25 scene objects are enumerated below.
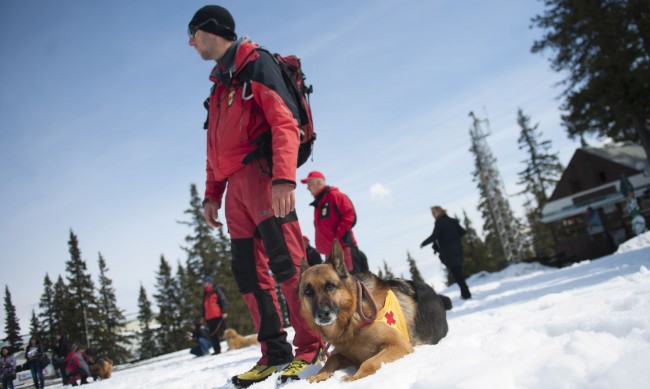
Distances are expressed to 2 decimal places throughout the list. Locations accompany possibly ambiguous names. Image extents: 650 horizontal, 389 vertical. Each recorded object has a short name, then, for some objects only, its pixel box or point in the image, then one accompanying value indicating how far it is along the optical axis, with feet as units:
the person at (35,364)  45.88
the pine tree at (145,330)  148.97
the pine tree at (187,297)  130.72
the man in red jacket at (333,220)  24.14
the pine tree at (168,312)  142.26
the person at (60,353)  54.60
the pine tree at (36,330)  54.75
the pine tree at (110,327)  119.75
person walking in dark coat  33.91
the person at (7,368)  43.97
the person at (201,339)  46.06
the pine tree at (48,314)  64.58
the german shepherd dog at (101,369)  49.55
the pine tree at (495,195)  100.22
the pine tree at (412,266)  249.88
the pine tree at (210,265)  124.67
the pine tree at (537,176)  176.24
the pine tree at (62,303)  106.52
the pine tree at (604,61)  57.88
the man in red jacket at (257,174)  11.00
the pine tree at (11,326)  48.33
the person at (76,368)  47.60
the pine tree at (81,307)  112.98
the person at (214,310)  43.75
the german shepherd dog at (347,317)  9.44
